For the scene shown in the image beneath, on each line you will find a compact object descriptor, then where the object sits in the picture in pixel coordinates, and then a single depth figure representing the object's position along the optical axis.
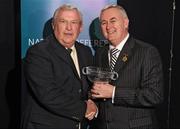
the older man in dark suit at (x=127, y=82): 2.93
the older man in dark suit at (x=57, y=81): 2.88
